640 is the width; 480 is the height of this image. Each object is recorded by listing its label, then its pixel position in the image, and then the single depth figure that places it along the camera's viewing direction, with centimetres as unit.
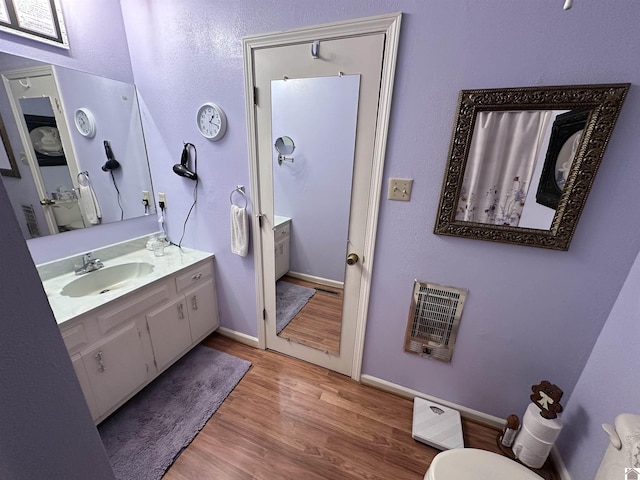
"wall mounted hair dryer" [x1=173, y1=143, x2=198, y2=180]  175
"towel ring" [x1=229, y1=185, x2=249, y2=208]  168
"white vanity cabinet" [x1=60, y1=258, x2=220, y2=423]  125
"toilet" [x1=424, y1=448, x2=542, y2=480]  91
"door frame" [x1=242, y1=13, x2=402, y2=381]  117
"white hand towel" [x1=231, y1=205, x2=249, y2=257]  170
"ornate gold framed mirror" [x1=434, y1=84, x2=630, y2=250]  99
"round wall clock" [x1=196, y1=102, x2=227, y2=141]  157
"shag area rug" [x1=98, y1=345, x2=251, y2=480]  128
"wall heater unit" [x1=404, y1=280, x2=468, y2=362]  139
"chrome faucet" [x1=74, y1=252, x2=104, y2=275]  158
